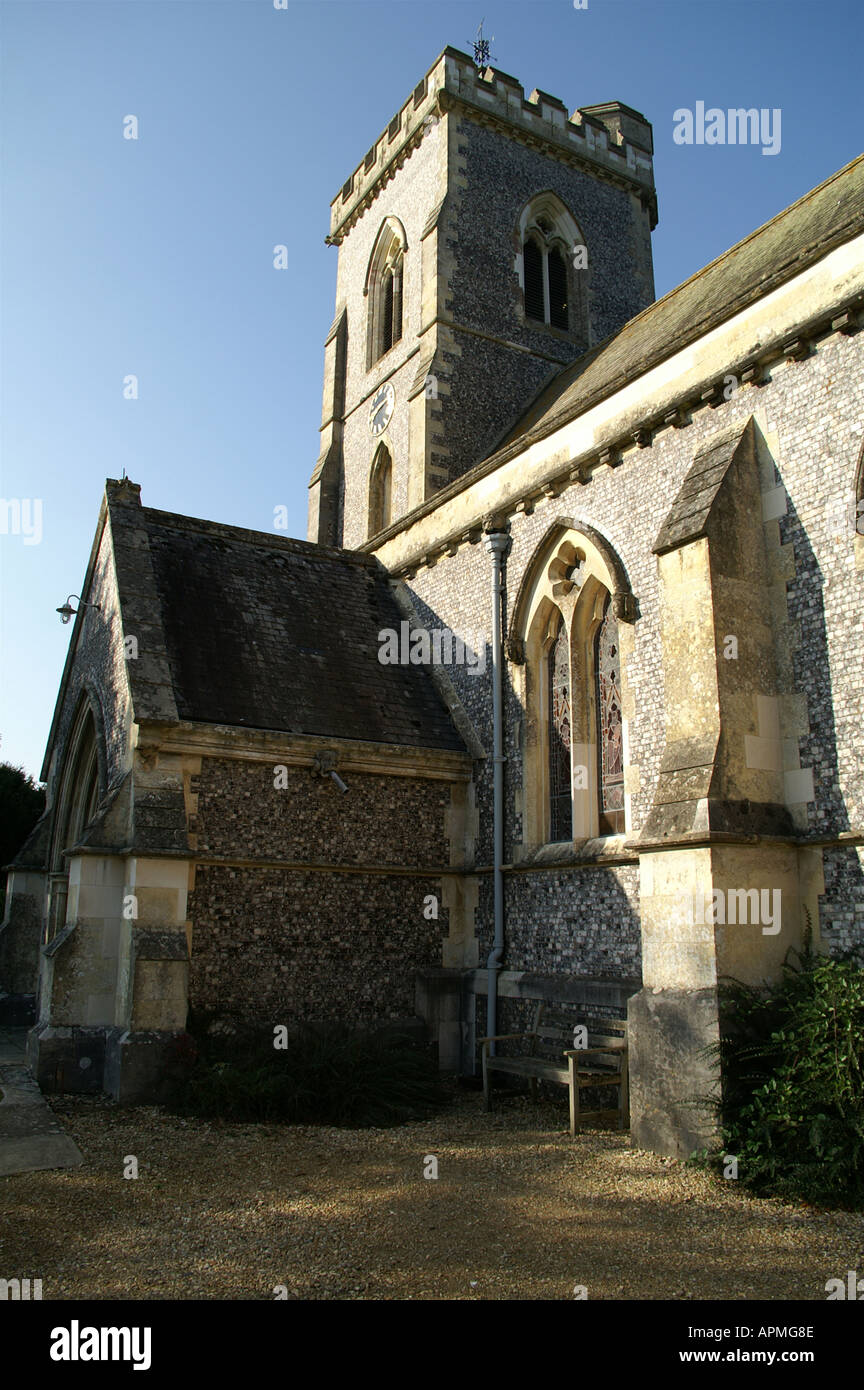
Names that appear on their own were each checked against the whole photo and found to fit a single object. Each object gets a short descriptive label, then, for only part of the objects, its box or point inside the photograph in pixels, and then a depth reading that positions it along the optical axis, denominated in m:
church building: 7.70
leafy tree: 24.83
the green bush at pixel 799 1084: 6.02
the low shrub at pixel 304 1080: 8.85
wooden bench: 8.19
